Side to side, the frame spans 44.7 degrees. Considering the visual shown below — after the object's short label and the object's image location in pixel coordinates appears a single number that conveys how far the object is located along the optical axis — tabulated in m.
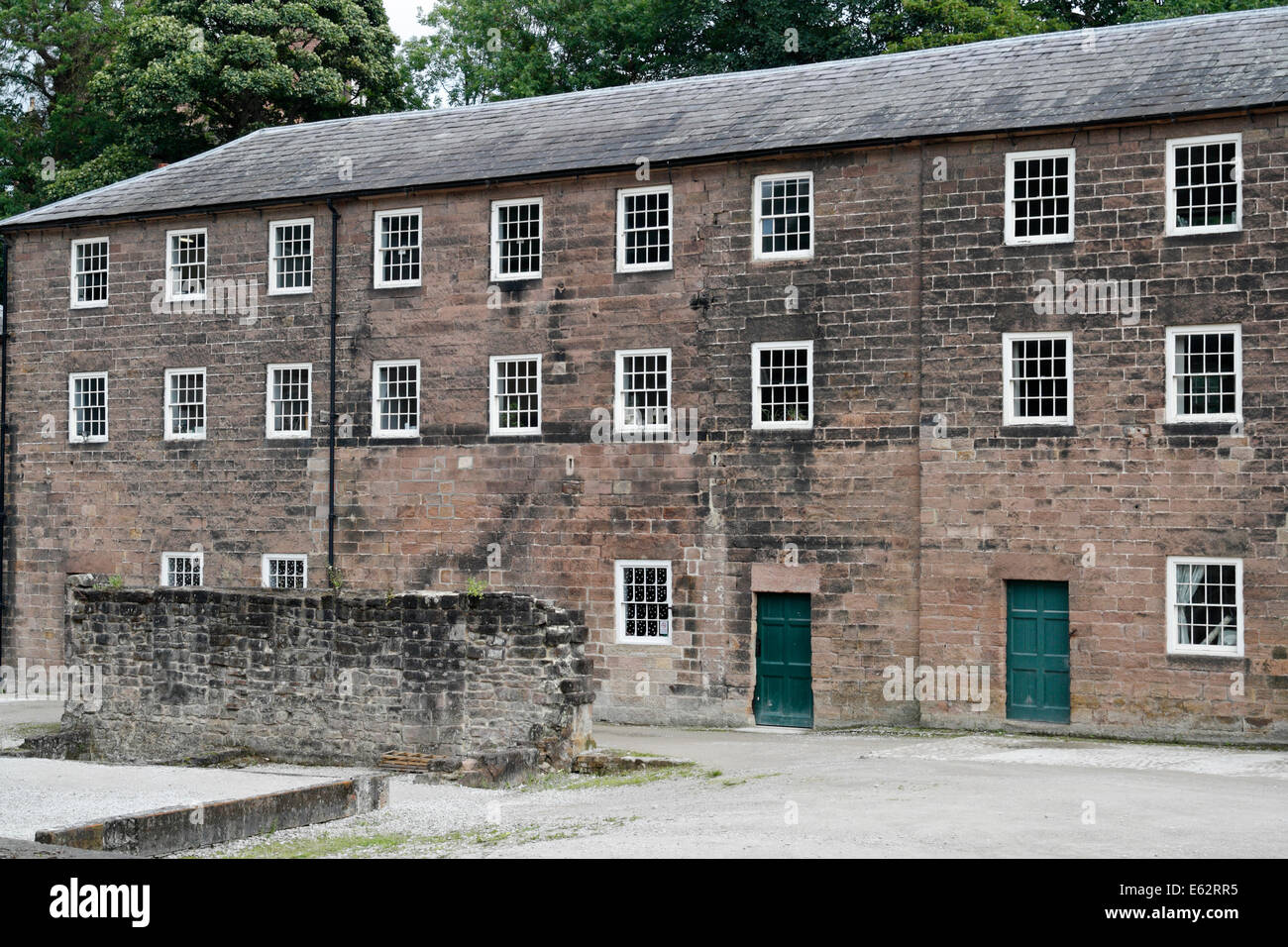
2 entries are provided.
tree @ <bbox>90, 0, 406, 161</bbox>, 41.84
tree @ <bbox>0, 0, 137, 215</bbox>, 48.69
